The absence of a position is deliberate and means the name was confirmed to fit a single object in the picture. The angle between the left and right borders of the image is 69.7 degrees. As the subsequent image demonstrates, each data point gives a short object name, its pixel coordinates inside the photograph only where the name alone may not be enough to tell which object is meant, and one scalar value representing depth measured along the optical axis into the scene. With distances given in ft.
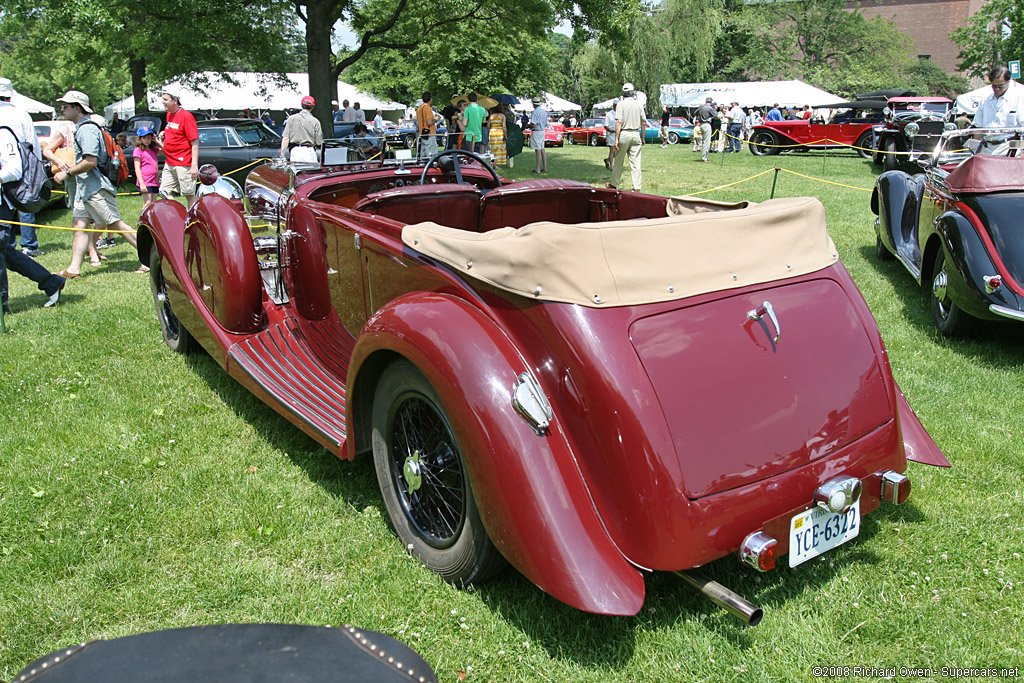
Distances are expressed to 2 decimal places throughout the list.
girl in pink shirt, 32.73
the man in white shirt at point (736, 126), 80.12
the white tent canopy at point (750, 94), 134.10
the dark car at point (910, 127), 53.26
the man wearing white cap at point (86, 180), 24.14
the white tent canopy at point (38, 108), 88.44
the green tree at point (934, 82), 189.37
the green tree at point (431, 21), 48.34
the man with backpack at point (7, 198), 19.27
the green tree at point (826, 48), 187.32
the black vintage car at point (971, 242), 15.88
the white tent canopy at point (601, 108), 128.63
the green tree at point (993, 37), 124.85
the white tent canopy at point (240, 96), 113.29
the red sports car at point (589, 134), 102.78
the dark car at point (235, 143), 44.93
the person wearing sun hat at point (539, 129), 57.00
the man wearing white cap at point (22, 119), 20.31
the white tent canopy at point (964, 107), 41.85
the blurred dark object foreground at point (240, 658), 3.93
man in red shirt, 27.53
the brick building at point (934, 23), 240.73
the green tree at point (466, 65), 54.92
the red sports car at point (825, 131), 73.36
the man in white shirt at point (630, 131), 41.29
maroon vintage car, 7.53
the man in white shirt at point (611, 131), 44.19
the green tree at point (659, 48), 137.80
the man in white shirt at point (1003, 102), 27.43
